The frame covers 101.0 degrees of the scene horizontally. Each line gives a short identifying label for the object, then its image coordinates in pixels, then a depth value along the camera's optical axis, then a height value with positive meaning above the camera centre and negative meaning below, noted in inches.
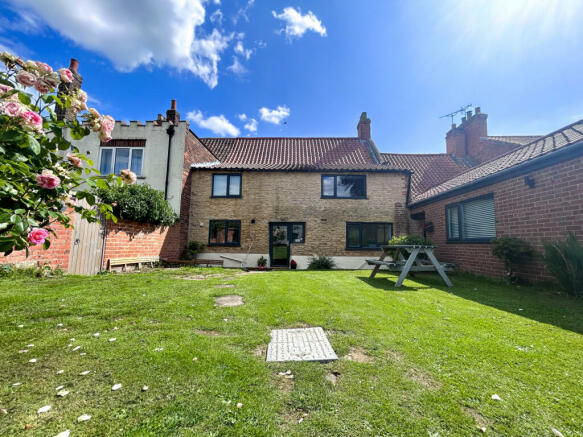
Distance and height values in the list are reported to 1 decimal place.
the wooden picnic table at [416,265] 231.8 -27.1
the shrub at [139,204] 316.7 +40.6
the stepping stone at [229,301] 164.9 -48.1
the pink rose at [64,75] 71.9 +46.8
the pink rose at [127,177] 83.0 +19.2
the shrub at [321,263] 460.1 -51.0
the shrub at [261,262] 470.3 -52.7
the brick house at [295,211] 482.3 +51.2
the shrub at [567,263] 183.5 -16.5
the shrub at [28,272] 213.2 -39.8
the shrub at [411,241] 320.2 -3.1
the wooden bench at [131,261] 305.9 -41.3
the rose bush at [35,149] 57.4 +21.7
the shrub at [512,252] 236.4 -11.7
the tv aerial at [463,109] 612.8 +340.3
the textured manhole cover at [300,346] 88.1 -45.0
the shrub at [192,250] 463.5 -32.5
